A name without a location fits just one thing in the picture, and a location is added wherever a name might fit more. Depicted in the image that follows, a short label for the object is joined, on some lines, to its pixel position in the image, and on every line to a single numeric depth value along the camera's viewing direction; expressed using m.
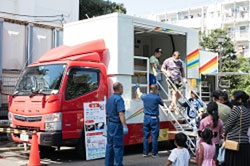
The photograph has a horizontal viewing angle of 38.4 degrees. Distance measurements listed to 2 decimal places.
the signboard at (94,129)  8.14
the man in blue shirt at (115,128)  6.65
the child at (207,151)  4.91
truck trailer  7.76
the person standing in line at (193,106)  9.59
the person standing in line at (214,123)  5.86
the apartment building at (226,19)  50.50
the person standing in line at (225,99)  6.55
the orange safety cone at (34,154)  7.23
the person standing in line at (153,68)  9.94
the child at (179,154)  4.60
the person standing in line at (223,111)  6.32
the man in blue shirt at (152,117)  8.48
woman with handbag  5.27
